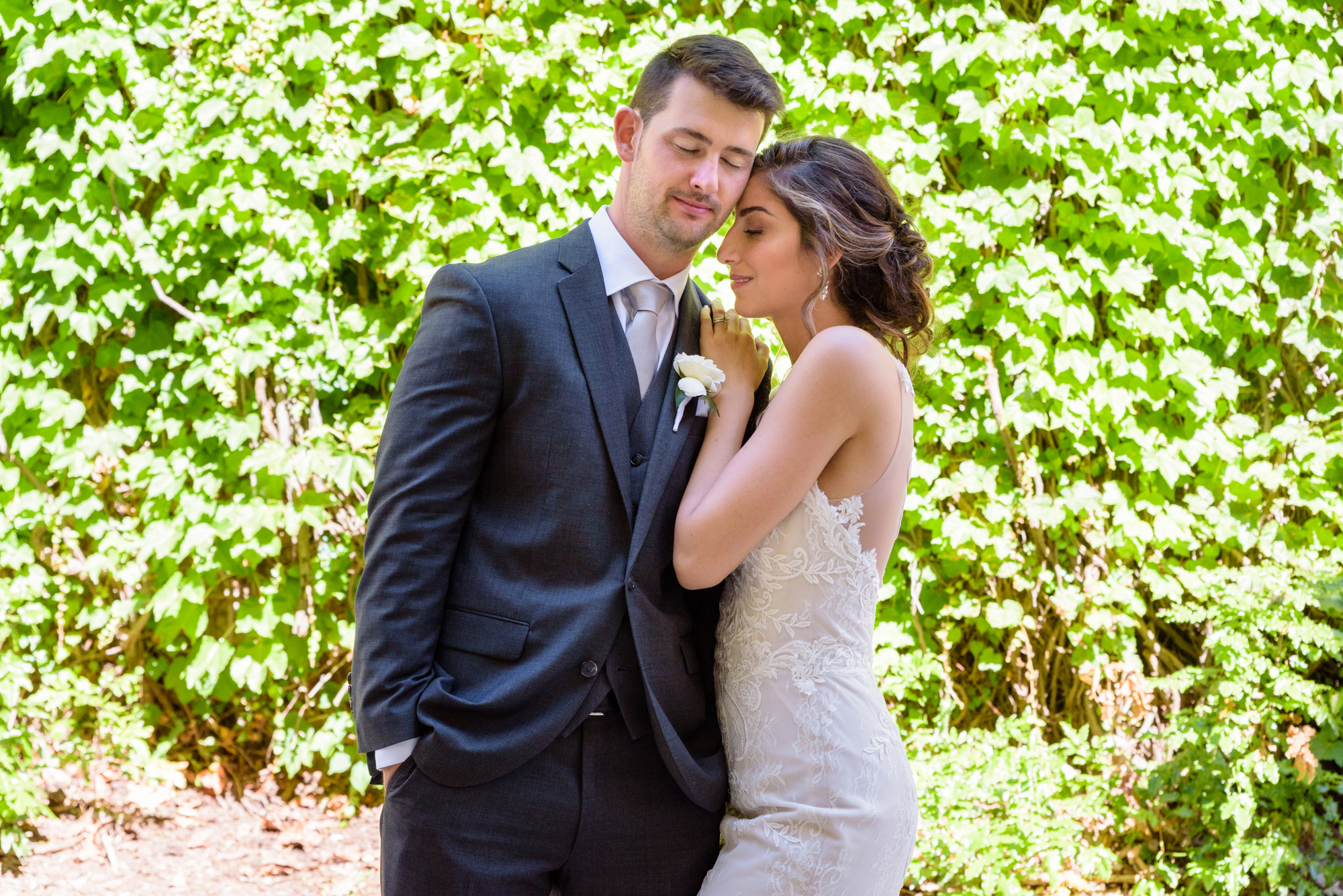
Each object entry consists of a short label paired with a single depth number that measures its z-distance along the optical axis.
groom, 1.70
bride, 1.80
